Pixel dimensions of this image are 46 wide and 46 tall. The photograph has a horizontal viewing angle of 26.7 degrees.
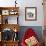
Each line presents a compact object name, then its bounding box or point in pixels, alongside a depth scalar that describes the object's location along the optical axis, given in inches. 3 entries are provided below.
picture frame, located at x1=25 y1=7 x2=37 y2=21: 129.5
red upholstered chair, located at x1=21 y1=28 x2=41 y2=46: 118.7
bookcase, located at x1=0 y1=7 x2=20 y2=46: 125.9
